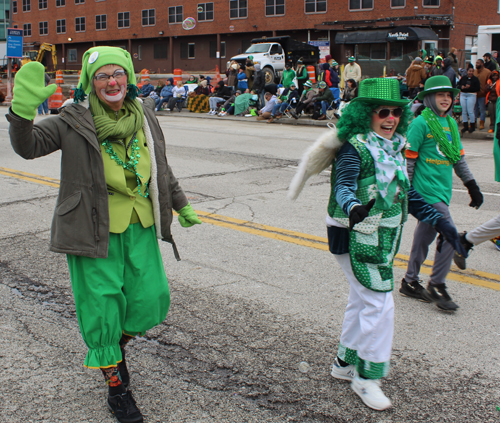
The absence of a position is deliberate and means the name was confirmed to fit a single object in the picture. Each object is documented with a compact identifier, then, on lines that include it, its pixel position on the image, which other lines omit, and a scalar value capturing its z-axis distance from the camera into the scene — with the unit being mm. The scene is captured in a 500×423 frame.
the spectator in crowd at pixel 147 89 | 25869
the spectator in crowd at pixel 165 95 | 25281
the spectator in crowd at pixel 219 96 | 23438
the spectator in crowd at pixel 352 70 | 21109
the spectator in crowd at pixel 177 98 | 24922
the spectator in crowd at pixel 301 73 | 22859
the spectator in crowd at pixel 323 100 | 19422
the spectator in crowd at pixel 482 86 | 15422
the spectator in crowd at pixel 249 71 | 23380
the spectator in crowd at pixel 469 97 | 15180
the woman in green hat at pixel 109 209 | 2859
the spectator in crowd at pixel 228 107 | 22891
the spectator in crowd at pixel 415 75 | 17469
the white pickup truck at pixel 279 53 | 31844
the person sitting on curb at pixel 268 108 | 20234
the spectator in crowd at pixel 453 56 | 18217
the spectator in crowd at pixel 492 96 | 14781
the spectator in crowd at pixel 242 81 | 23016
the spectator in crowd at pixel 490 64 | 16344
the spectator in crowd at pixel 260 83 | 22250
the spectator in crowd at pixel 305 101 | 20031
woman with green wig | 3035
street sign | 28462
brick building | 40750
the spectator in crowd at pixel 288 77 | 22094
